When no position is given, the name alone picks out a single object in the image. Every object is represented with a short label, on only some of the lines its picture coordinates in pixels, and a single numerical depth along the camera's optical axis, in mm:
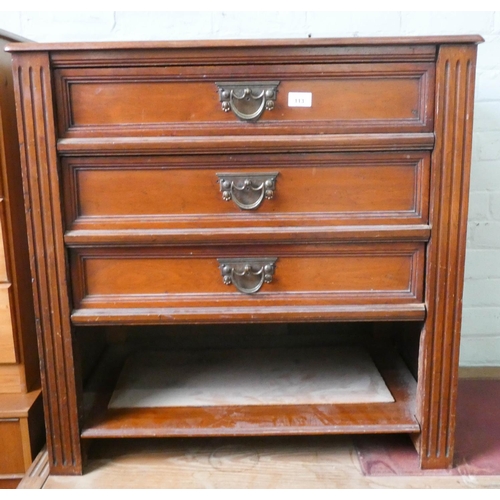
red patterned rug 1181
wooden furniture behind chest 1159
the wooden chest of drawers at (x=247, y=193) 1024
